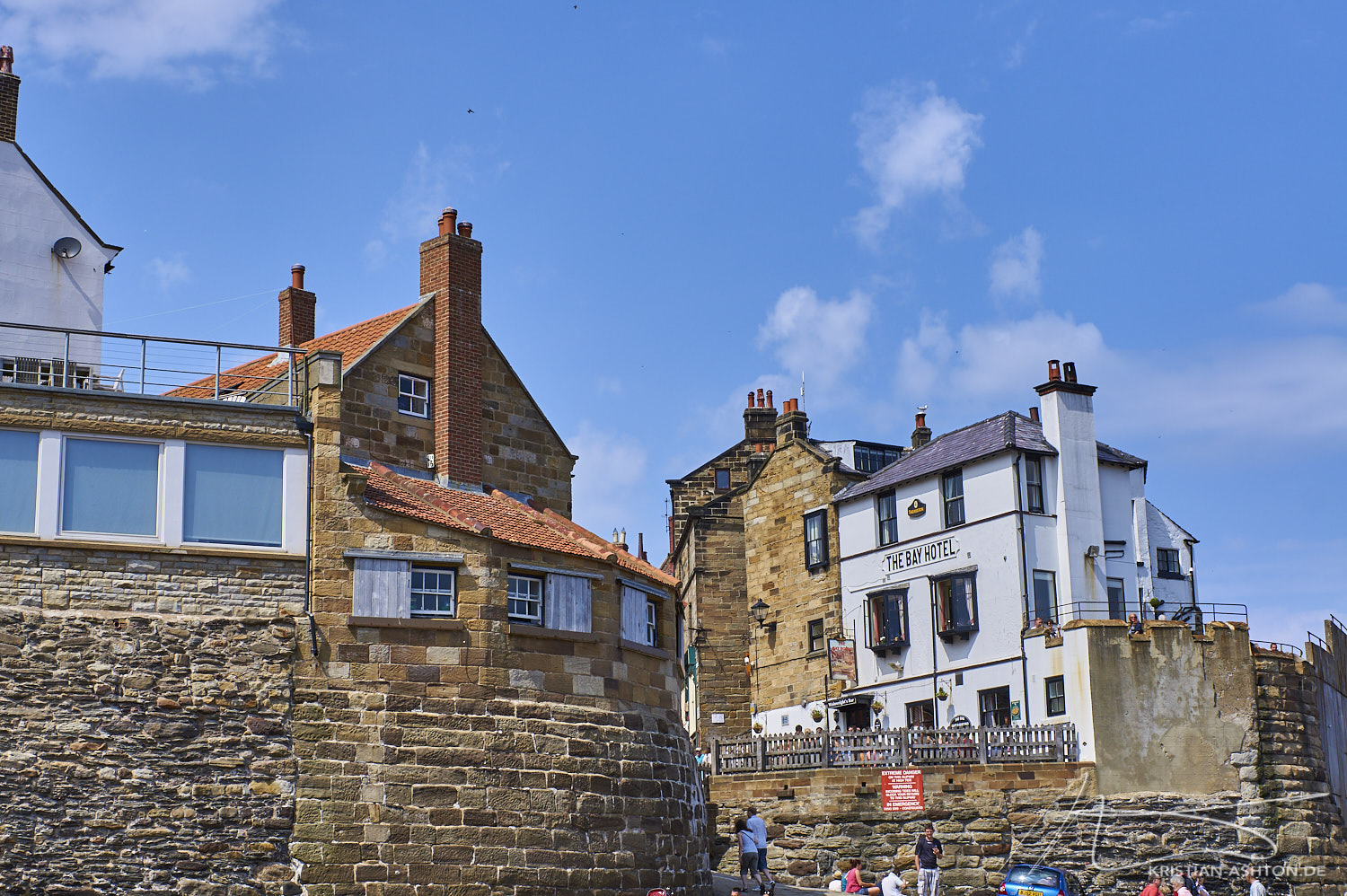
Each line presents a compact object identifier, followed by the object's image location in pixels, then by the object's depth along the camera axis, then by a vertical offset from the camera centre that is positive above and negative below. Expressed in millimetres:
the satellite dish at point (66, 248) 36250 +11855
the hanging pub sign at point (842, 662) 44875 +2573
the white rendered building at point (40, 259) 34969 +11537
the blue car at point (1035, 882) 31766 -2646
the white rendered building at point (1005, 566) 40375 +4843
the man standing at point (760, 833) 31969 -1550
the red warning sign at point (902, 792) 36469 -897
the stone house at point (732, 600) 48406 +4872
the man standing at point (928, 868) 30781 -2240
